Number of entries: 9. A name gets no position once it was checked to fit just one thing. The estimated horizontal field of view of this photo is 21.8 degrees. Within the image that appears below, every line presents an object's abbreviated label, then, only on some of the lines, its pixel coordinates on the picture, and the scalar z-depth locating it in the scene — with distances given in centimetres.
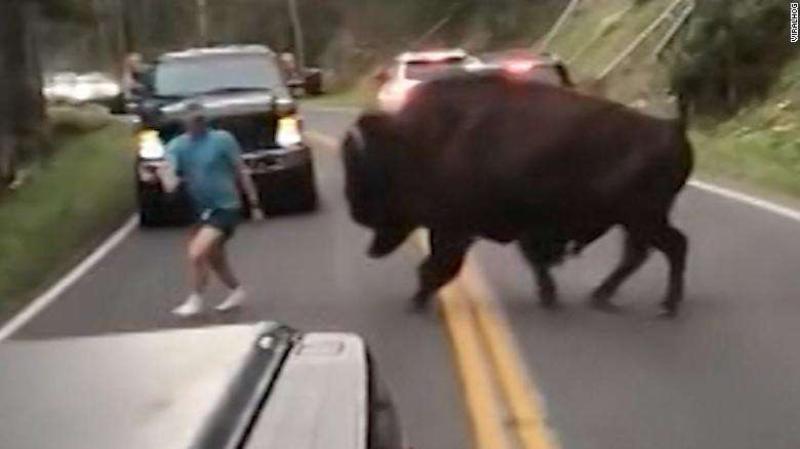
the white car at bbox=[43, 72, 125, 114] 5859
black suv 2288
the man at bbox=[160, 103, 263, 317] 1511
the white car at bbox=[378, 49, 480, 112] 3114
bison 1405
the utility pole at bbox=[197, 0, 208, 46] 9181
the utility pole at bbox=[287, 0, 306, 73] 8475
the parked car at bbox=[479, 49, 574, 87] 2665
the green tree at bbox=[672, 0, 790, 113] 3462
